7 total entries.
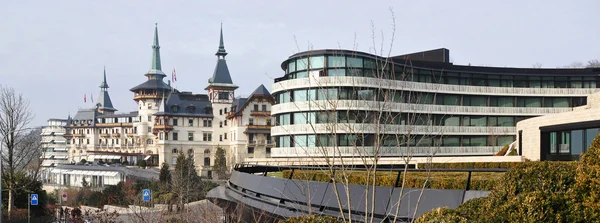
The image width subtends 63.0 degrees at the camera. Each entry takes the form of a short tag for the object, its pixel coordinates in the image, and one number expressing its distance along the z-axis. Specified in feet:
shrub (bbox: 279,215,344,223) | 22.79
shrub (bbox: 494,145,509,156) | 133.88
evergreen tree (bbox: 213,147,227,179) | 246.88
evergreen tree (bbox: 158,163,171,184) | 193.57
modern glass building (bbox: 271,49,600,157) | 157.48
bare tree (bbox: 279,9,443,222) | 144.05
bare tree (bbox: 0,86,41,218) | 105.15
